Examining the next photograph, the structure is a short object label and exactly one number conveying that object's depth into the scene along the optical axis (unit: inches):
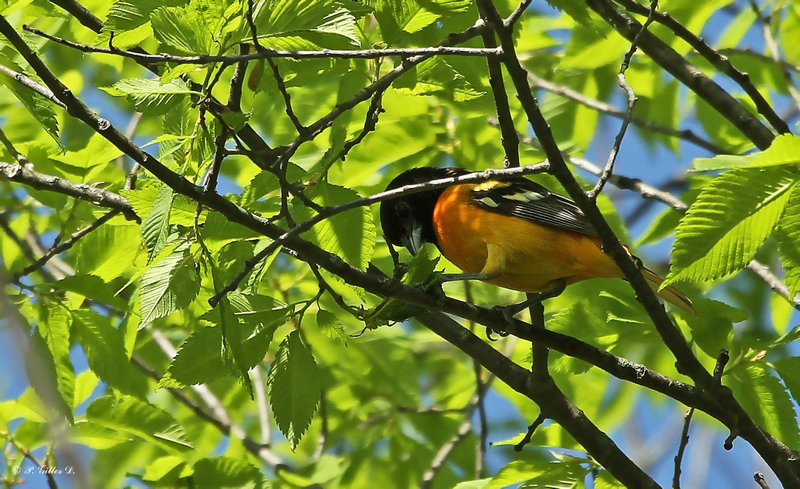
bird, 364.5
